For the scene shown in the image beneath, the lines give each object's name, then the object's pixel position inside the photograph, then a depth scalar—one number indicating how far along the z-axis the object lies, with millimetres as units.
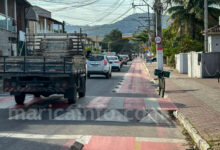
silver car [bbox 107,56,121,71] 38062
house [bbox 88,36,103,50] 124075
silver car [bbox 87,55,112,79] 26045
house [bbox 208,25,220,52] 32366
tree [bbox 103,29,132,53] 144500
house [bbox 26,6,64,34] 47644
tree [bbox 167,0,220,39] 42750
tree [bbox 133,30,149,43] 103569
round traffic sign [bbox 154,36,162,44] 19406
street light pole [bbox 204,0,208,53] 25594
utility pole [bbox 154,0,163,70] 20188
